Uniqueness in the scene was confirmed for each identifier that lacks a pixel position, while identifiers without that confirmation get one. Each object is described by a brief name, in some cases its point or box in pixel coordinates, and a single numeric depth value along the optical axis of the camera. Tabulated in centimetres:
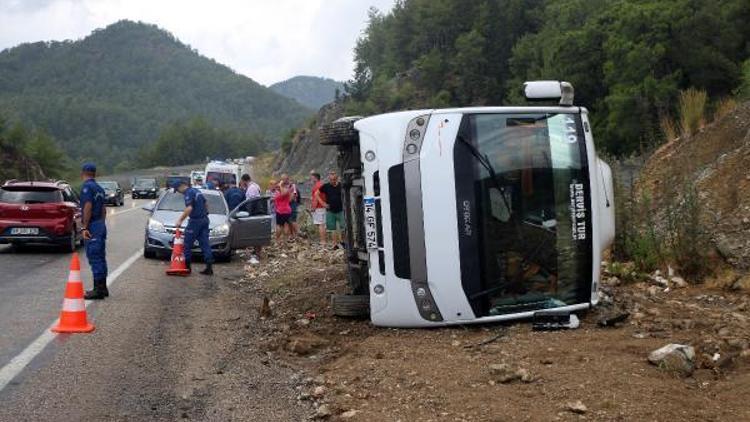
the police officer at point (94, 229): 1095
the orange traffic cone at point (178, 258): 1407
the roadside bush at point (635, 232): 1080
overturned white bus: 780
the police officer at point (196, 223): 1378
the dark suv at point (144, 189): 5966
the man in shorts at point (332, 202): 1648
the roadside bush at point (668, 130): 1855
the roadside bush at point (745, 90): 1918
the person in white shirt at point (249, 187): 1983
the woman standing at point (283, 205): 1836
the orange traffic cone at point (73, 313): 882
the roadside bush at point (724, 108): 1683
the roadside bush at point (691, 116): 1776
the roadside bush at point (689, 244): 1035
